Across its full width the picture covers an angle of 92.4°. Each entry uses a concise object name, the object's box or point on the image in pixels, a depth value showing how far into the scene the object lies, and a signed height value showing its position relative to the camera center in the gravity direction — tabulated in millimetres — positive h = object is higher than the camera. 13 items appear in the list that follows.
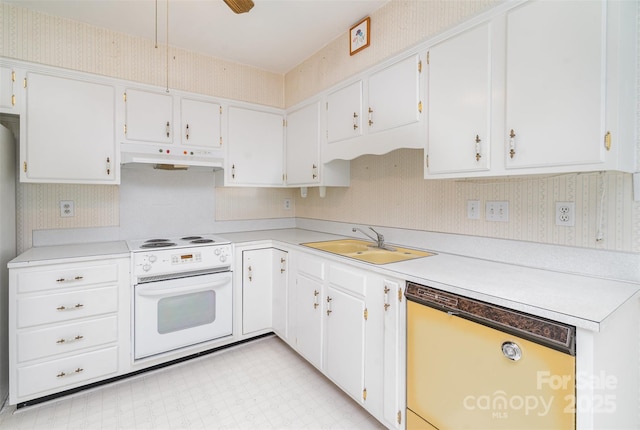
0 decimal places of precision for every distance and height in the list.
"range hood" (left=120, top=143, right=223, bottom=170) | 2398 +442
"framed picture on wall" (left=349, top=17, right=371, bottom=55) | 2264 +1324
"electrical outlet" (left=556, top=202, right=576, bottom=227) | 1488 -14
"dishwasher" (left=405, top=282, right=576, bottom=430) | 1023 -605
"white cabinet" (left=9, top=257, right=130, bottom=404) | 1885 -761
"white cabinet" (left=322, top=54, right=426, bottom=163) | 1862 +684
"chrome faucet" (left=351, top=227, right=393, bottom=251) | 2352 -237
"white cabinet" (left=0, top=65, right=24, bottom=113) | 2033 +806
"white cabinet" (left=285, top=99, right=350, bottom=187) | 2762 +544
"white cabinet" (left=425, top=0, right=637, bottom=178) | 1177 +529
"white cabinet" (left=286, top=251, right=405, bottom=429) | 1604 -739
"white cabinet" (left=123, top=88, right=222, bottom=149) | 2457 +777
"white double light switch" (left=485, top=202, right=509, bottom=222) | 1739 -1
